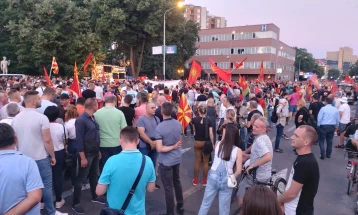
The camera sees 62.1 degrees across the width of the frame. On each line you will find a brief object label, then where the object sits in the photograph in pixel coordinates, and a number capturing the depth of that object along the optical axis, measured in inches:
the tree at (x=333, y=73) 5707.2
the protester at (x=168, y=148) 196.5
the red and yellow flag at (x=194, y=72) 658.8
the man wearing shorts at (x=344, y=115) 419.2
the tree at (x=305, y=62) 4123.3
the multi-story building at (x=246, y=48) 2618.1
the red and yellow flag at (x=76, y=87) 398.3
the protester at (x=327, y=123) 361.1
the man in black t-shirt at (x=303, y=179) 129.0
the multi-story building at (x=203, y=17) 4338.1
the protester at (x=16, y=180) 102.7
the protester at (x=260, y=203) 72.9
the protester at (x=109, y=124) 219.1
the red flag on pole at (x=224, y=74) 567.2
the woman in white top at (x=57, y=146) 203.8
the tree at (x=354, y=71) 3964.6
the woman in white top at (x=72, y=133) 234.1
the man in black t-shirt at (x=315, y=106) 406.3
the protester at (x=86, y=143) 202.4
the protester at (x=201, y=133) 254.8
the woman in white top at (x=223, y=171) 166.2
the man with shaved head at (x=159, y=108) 299.8
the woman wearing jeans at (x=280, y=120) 387.2
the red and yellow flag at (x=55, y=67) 780.6
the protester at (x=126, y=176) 118.6
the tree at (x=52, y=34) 1170.6
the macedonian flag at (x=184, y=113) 306.3
